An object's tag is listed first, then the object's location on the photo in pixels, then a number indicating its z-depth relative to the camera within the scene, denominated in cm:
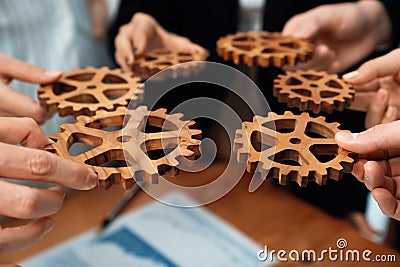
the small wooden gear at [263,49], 91
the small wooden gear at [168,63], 87
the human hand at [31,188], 53
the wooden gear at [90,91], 77
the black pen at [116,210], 112
